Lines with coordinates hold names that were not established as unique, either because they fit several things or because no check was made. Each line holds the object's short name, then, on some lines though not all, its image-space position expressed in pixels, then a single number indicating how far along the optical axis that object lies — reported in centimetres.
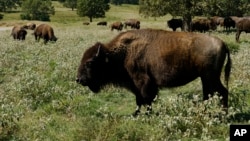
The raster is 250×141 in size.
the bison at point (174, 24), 5047
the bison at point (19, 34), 3481
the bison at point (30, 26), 6704
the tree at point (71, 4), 14041
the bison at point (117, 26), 5612
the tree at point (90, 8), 9942
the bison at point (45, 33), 3029
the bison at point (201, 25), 4634
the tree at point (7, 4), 12812
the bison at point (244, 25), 3222
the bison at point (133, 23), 6082
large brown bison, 899
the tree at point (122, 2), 16338
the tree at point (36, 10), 11562
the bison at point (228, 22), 5044
